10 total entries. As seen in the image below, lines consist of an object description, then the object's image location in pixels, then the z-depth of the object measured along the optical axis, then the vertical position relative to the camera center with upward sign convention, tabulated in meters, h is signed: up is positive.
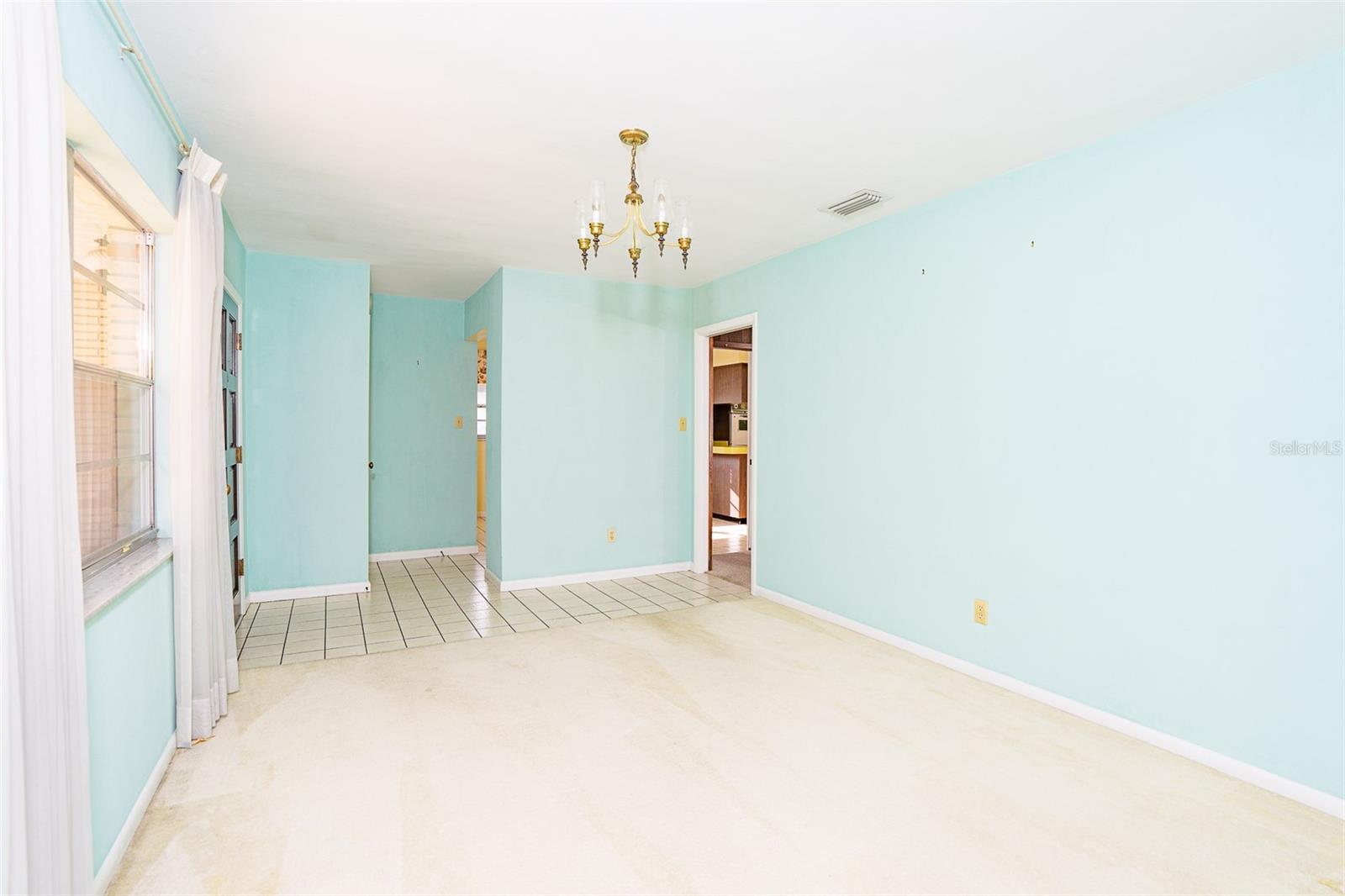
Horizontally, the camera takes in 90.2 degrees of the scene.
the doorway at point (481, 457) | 8.35 -0.34
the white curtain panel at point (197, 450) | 2.57 -0.07
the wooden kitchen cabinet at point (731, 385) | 9.58 +0.69
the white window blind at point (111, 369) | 2.09 +0.22
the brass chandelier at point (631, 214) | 2.62 +0.89
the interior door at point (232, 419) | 4.32 +0.08
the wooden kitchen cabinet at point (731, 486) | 9.05 -0.74
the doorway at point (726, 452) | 5.64 -0.22
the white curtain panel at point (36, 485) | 1.21 -0.11
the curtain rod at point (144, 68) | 1.93 +1.19
